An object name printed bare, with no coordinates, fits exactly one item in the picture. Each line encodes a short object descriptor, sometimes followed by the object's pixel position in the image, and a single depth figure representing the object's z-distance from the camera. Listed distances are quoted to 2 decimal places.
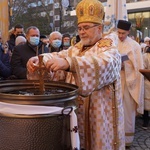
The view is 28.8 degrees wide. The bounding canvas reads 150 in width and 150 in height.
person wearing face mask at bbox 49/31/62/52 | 5.17
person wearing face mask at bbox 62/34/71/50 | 6.12
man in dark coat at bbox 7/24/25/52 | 5.66
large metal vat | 1.62
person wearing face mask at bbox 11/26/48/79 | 4.15
